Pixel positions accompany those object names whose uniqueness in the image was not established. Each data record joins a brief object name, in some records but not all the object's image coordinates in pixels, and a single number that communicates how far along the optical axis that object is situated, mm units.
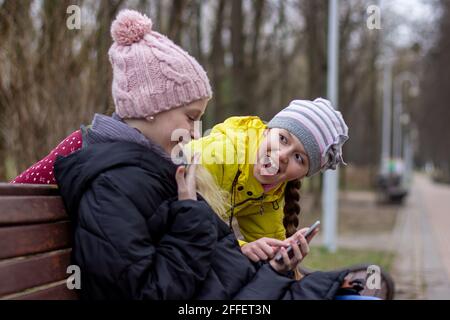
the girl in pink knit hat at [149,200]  1966
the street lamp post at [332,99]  10102
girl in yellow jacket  2439
